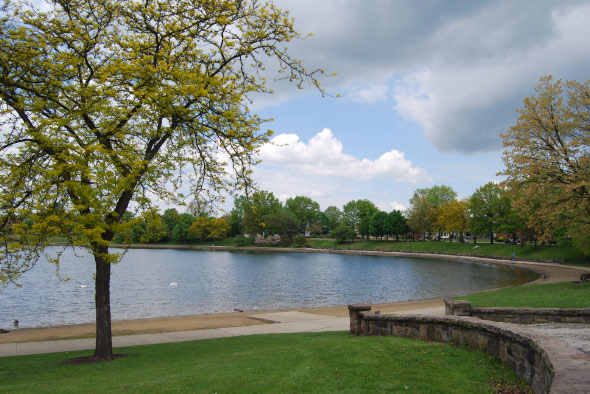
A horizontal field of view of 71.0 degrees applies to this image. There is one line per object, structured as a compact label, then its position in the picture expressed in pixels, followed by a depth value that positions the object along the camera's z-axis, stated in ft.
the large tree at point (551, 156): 75.20
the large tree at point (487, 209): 252.01
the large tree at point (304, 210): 501.15
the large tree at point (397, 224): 372.79
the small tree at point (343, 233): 410.17
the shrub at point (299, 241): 423.23
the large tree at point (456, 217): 288.92
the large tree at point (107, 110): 33.68
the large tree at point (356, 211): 456.04
